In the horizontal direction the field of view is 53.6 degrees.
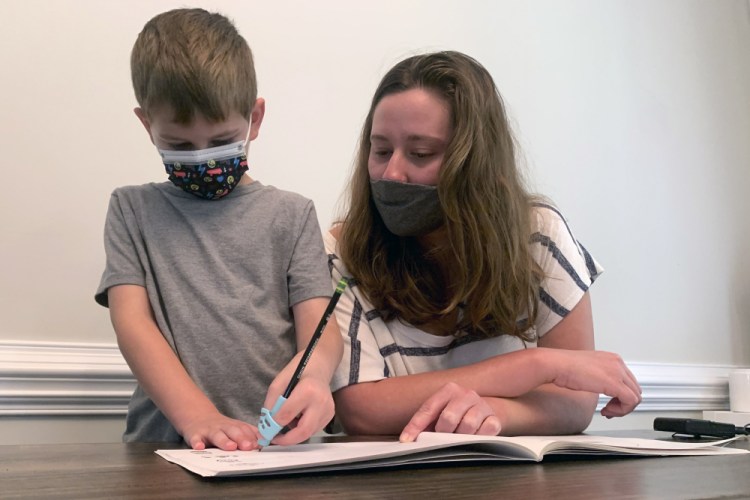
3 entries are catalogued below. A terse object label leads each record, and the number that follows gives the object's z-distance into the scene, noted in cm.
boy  90
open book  56
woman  97
